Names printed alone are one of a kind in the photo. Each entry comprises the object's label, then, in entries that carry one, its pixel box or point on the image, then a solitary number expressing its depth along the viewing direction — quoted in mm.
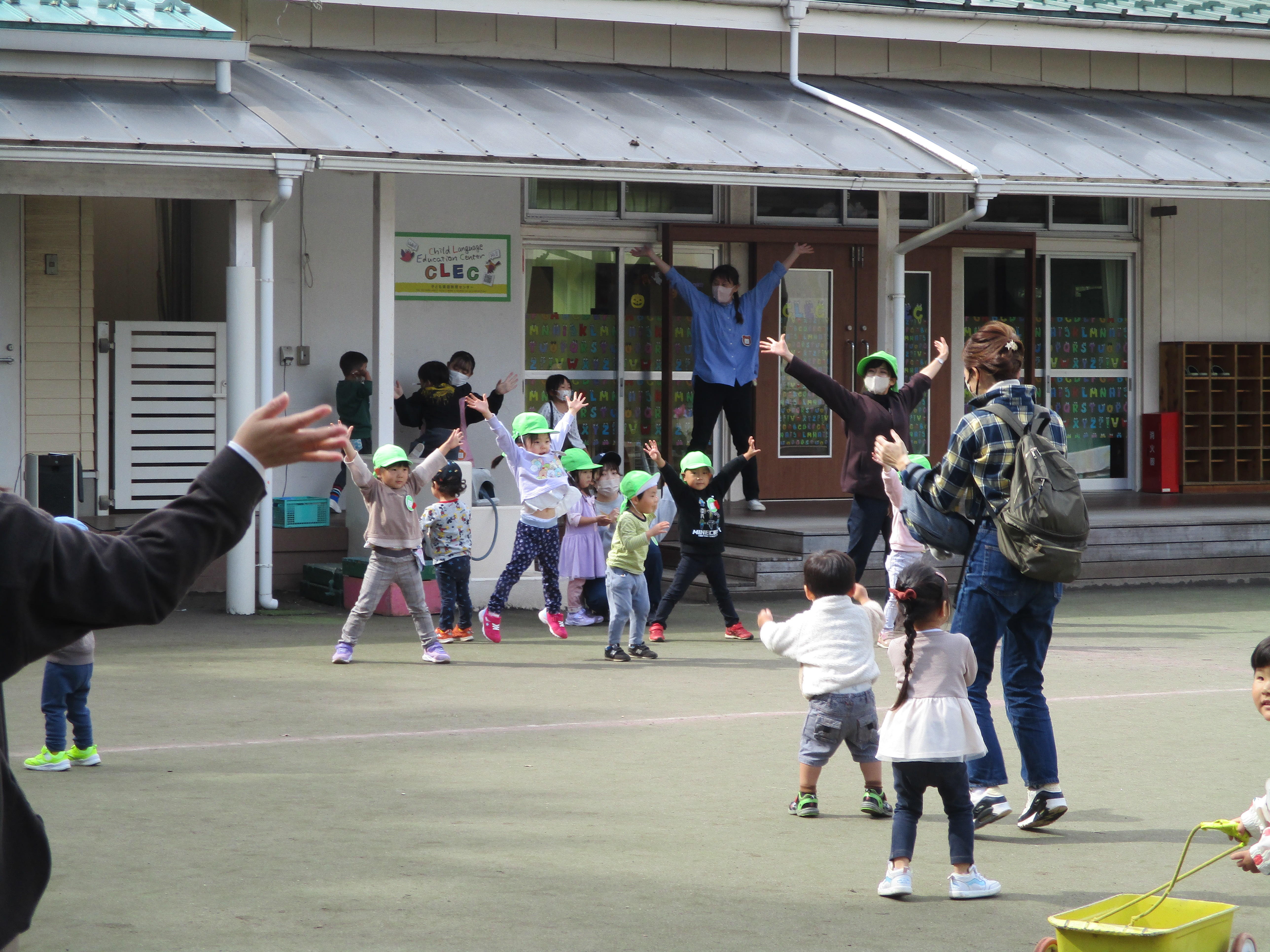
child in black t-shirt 20641
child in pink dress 21984
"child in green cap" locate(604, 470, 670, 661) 19469
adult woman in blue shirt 28281
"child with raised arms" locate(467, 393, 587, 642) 21219
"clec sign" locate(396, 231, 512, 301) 29219
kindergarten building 22516
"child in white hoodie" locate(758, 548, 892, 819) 11562
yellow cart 7332
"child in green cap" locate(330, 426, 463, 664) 19094
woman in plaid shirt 11352
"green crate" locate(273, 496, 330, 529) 25219
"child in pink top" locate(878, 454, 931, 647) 19031
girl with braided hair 9766
